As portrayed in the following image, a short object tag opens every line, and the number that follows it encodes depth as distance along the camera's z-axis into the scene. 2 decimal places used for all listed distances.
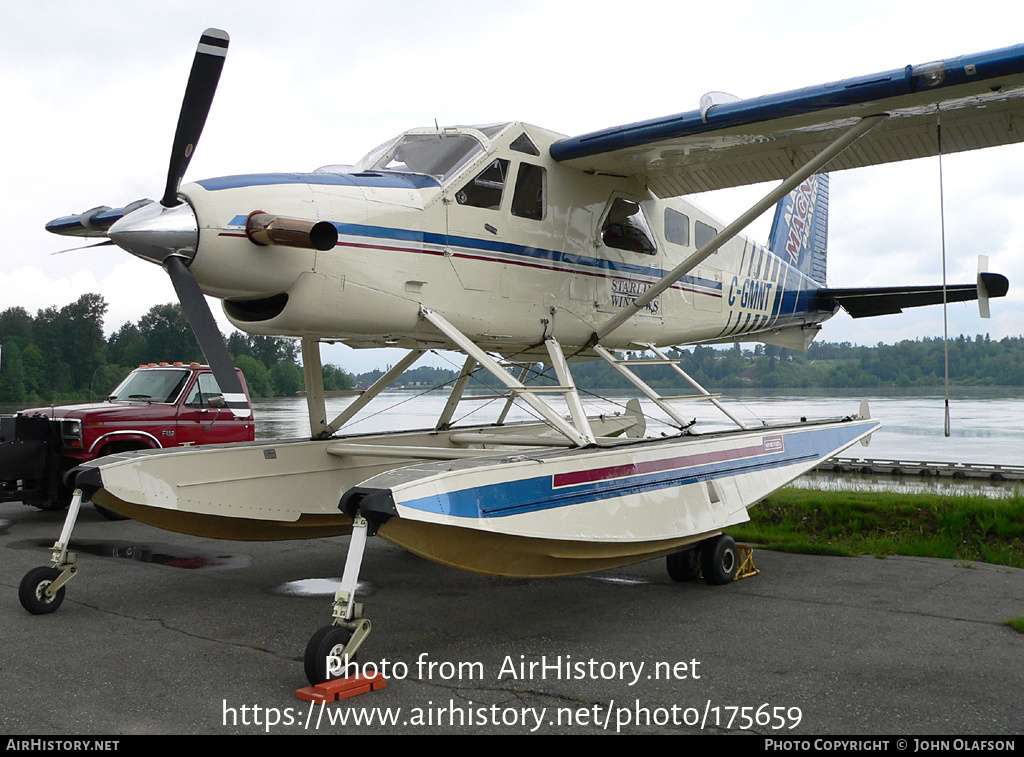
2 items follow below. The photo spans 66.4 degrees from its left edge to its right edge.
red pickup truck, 9.40
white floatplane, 4.87
